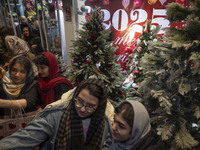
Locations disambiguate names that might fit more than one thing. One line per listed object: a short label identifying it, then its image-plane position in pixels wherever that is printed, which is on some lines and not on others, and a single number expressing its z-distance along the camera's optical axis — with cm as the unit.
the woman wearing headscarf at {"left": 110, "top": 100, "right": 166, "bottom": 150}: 114
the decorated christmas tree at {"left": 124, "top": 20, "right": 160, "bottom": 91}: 368
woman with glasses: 115
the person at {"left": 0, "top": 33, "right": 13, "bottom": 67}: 311
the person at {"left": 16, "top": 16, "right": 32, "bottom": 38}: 435
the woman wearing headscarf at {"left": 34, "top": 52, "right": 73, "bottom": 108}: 187
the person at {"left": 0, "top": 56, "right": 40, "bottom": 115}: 168
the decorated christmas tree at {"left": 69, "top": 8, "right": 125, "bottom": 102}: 246
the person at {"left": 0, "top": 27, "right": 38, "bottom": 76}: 269
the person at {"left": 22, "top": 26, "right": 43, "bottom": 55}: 365
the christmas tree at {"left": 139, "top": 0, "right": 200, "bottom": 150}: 133
